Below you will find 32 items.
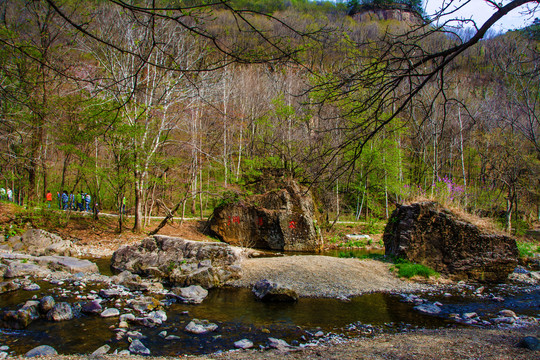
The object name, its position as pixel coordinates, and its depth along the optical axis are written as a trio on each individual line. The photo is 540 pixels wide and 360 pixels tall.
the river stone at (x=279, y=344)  4.89
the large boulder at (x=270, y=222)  16.80
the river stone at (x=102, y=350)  4.36
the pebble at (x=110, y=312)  5.93
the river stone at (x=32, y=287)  7.13
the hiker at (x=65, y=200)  16.92
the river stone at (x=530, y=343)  4.60
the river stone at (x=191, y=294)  7.28
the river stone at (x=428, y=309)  7.04
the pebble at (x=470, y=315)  6.75
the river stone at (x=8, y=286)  6.86
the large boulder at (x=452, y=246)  10.20
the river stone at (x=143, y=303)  6.38
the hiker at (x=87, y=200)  21.57
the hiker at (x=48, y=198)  14.43
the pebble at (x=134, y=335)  5.12
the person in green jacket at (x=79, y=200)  19.66
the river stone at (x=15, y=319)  5.21
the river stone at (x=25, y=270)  7.92
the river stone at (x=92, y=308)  6.03
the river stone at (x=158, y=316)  5.83
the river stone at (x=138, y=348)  4.59
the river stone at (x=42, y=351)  4.28
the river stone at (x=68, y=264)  8.97
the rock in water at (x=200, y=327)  5.52
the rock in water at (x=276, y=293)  7.53
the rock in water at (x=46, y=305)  5.82
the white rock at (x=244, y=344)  4.95
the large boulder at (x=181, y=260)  8.70
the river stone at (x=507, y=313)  6.83
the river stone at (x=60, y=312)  5.64
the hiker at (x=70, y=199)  14.94
